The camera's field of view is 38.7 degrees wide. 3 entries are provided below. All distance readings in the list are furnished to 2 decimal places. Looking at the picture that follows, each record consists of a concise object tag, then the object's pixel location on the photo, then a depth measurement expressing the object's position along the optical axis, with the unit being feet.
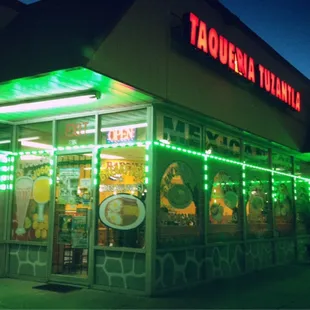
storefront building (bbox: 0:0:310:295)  24.00
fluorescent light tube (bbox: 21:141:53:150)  32.18
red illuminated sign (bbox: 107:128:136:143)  28.43
